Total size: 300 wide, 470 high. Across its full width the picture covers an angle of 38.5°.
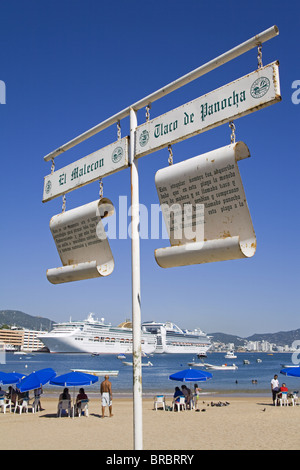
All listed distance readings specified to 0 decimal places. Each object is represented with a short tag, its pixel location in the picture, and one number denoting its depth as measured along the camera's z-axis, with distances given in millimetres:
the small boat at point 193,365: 76244
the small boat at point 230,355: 129725
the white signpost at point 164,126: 3607
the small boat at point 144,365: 75688
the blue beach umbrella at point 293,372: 17209
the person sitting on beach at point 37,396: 16281
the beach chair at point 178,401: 15839
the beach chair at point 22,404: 15837
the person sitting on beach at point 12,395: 16438
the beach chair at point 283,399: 17875
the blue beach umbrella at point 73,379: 14445
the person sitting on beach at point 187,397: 16234
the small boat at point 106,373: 46906
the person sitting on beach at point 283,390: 18028
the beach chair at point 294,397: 17328
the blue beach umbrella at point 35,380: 14547
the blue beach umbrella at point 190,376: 16156
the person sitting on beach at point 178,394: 16066
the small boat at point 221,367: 69750
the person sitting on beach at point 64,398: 14336
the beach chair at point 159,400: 16706
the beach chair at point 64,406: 14234
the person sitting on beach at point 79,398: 14273
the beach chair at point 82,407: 14147
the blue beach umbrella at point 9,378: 17728
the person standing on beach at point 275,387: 18542
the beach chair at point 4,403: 15984
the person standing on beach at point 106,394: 13665
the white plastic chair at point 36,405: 16295
